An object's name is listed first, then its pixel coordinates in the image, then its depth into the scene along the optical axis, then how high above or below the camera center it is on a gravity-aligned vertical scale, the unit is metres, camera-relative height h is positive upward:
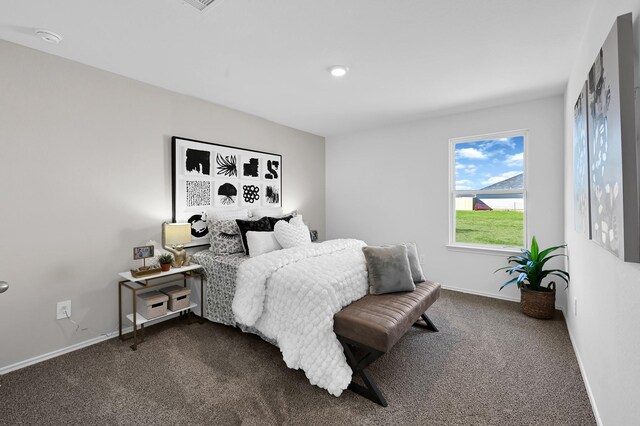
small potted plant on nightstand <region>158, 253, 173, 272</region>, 2.74 -0.44
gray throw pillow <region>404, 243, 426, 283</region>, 2.73 -0.51
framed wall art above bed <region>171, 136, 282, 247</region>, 3.19 +0.46
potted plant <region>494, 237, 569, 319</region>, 2.98 -0.81
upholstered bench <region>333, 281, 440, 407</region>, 1.82 -0.76
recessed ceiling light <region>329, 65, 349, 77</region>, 2.60 +1.36
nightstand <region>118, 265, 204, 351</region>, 2.54 -0.67
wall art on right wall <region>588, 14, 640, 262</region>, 1.01 +0.26
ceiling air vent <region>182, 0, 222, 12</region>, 1.76 +1.34
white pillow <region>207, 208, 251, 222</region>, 3.41 +0.03
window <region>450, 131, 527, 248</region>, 3.68 +0.31
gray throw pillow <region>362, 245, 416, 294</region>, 2.42 -0.50
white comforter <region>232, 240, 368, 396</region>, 1.93 -0.67
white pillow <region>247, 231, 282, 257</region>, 3.04 -0.30
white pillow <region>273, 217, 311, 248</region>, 3.19 -0.22
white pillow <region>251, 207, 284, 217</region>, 3.94 +0.05
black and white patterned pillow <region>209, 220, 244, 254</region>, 3.19 -0.24
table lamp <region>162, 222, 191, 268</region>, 2.89 -0.24
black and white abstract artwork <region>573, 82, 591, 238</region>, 1.74 +0.31
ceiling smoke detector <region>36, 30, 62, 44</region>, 2.05 +1.34
